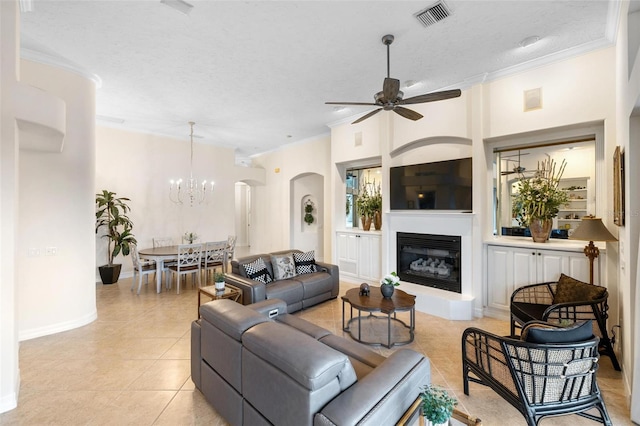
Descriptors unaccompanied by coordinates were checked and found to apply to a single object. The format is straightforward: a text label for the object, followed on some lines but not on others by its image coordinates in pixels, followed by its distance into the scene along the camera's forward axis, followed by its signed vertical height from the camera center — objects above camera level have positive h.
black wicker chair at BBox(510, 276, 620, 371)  2.87 -1.08
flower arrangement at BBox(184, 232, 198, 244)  6.60 -0.57
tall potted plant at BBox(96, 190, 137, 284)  5.91 -0.37
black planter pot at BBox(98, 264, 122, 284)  5.96 -1.23
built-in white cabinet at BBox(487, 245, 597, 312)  3.58 -0.74
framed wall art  2.64 +0.24
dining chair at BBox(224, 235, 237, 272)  6.60 -0.82
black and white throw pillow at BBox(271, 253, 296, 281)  4.73 -0.89
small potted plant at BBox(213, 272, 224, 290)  3.89 -0.93
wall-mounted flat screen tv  4.55 +0.46
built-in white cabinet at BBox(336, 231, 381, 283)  5.87 -0.89
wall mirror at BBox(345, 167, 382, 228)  6.66 +0.57
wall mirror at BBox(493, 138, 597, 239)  3.79 +0.51
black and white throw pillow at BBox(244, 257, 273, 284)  4.48 -0.91
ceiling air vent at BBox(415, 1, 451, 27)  2.74 +1.97
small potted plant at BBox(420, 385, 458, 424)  1.41 -0.97
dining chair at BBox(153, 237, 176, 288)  6.99 -0.69
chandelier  7.45 +0.62
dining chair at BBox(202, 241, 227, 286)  6.12 -0.93
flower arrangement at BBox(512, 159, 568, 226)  3.95 +0.25
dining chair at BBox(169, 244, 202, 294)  5.56 -0.93
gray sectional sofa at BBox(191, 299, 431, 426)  1.43 -0.95
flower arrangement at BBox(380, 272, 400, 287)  3.76 -0.89
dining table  5.47 -0.84
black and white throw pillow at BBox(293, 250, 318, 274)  5.07 -0.89
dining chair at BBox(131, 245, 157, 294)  5.51 -1.05
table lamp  3.07 -0.23
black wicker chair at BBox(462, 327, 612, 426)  1.87 -1.11
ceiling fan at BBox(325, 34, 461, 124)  2.96 +1.22
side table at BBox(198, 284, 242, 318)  3.79 -1.07
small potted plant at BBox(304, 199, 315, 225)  9.08 +0.01
